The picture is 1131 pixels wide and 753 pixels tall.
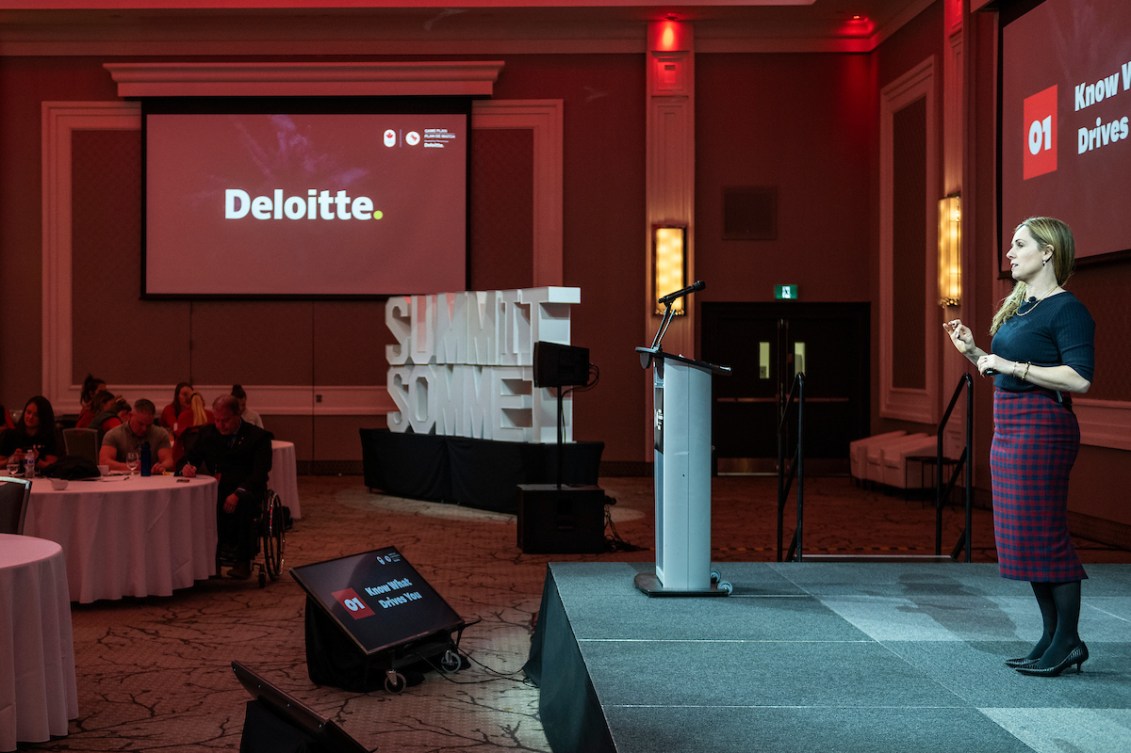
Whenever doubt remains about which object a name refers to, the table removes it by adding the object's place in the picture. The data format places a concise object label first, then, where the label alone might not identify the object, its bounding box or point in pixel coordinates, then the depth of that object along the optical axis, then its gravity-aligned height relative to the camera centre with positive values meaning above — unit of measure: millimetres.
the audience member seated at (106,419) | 8852 -487
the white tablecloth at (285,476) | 8984 -945
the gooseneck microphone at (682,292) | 4565 +280
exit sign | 13328 +808
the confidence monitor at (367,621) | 4645 -1115
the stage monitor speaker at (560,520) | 8117 -1157
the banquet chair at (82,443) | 7504 -573
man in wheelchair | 6793 -683
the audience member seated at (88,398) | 9594 -363
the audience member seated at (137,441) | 7336 -552
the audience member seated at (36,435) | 7926 -556
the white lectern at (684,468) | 4625 -441
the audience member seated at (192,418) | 8117 -516
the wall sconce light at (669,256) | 13094 +1206
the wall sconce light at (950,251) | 10805 +1076
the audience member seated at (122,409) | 9312 -438
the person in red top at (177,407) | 9742 -433
